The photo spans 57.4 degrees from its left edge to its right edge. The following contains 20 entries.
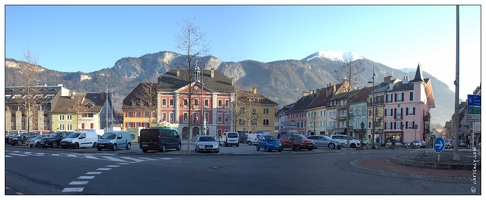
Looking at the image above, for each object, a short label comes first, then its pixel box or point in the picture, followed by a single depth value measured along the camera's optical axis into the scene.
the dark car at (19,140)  51.73
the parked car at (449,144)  57.48
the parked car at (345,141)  47.56
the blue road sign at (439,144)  18.53
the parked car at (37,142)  43.59
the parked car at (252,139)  58.50
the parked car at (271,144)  36.03
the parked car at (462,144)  70.59
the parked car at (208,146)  33.75
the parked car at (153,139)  32.94
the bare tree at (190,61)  33.22
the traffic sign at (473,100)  17.92
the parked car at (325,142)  44.03
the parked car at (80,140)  40.03
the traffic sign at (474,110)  18.16
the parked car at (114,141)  36.47
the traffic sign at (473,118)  18.78
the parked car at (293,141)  38.17
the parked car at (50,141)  42.12
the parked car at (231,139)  51.06
